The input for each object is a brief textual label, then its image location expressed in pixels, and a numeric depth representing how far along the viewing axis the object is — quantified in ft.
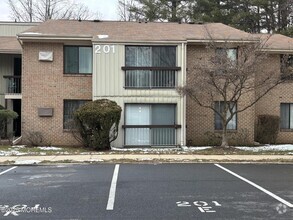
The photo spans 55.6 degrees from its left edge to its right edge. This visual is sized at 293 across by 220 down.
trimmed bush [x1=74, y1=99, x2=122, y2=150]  40.37
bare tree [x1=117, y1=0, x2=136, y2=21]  102.48
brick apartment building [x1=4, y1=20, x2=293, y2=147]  44.71
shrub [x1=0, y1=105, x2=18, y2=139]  44.65
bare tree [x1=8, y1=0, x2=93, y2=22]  104.50
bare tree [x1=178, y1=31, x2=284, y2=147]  38.73
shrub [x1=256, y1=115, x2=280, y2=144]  49.12
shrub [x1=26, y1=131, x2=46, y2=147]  45.45
